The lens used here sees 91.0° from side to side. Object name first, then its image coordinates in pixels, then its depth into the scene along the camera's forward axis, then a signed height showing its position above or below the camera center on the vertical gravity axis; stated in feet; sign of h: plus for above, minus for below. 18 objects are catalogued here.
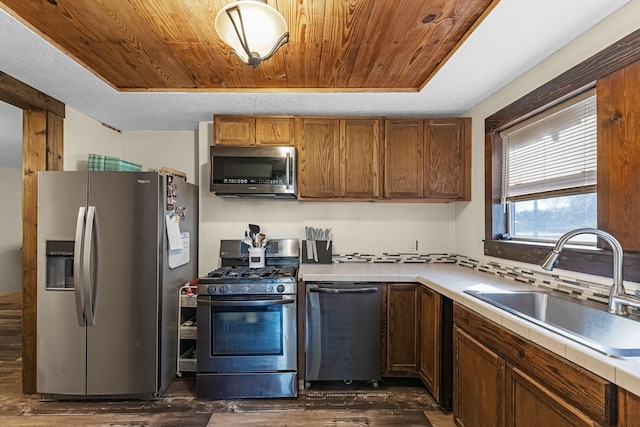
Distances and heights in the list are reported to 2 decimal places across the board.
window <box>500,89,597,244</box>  5.57 +0.91
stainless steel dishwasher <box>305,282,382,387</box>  7.79 -2.97
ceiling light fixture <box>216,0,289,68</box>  3.86 +2.43
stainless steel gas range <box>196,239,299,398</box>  7.52 -2.94
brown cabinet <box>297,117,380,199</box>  9.05 +1.69
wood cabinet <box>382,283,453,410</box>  7.66 -2.87
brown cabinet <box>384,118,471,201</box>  9.05 +1.61
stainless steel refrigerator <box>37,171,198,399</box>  7.31 -1.76
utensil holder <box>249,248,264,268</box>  9.16 -1.25
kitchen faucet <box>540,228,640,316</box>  4.33 -0.89
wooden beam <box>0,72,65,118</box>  6.93 +2.77
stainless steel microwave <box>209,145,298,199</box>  8.55 +1.23
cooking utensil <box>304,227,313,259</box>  9.70 -0.90
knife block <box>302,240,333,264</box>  9.66 -1.19
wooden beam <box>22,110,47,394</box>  7.84 -0.57
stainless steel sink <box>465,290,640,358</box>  3.75 -1.54
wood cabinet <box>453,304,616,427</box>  3.27 -2.17
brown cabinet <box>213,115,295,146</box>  9.05 +2.47
